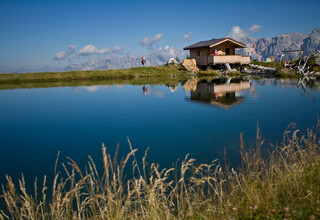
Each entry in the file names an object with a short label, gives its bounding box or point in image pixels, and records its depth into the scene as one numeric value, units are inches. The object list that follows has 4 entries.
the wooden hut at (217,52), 2281.0
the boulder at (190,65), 2379.4
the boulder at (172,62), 2596.0
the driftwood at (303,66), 1981.8
